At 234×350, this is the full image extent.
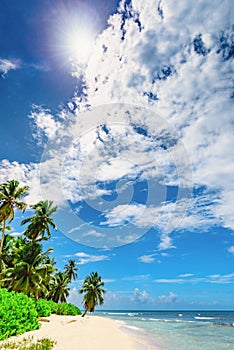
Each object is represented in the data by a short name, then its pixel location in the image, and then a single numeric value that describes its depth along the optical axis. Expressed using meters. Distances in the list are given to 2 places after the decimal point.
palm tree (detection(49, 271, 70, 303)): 57.33
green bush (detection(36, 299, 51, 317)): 31.53
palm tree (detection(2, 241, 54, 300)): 28.98
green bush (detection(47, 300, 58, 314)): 41.67
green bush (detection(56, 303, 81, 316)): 46.41
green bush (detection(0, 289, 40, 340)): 14.88
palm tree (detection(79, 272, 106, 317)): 50.07
